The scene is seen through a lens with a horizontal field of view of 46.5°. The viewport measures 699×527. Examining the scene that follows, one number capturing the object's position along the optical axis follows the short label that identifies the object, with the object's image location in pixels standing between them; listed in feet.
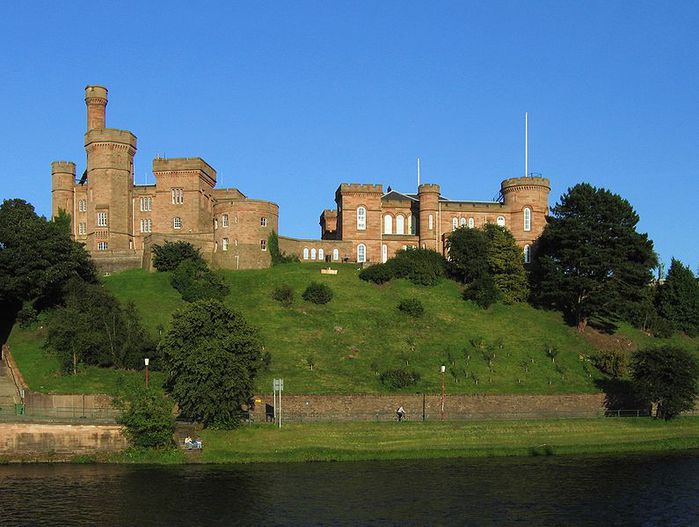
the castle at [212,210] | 298.97
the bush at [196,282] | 241.96
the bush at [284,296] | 243.56
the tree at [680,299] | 263.29
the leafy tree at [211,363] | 148.66
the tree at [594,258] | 241.76
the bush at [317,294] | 247.09
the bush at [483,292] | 254.47
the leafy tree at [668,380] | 171.32
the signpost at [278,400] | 154.10
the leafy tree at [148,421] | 138.72
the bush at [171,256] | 271.69
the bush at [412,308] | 240.94
